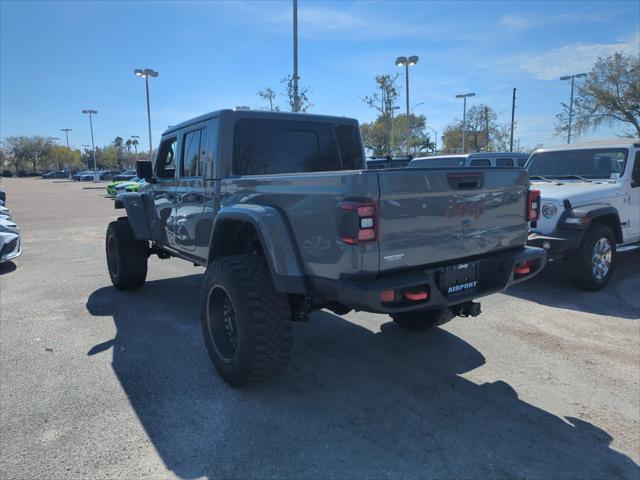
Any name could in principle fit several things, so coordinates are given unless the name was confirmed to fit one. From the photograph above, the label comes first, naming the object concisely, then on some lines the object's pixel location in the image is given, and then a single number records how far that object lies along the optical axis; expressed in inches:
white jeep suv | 233.5
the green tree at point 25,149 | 3927.7
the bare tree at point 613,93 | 1010.1
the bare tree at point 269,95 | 961.4
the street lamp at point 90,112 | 2529.5
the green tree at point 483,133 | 1652.3
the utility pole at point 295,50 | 653.9
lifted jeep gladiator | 107.9
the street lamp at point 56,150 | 4082.2
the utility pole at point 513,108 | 1458.2
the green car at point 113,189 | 1122.8
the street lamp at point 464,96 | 1505.9
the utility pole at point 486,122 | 1642.5
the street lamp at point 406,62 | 1025.1
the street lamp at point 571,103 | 1176.2
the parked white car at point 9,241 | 302.7
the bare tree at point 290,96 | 848.3
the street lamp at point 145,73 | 1363.2
